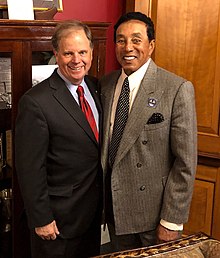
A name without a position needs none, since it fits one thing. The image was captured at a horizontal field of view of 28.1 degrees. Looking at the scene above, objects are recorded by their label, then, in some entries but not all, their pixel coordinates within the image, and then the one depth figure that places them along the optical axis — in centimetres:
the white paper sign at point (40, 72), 195
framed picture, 192
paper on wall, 188
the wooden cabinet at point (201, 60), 230
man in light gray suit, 173
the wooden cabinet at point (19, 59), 182
